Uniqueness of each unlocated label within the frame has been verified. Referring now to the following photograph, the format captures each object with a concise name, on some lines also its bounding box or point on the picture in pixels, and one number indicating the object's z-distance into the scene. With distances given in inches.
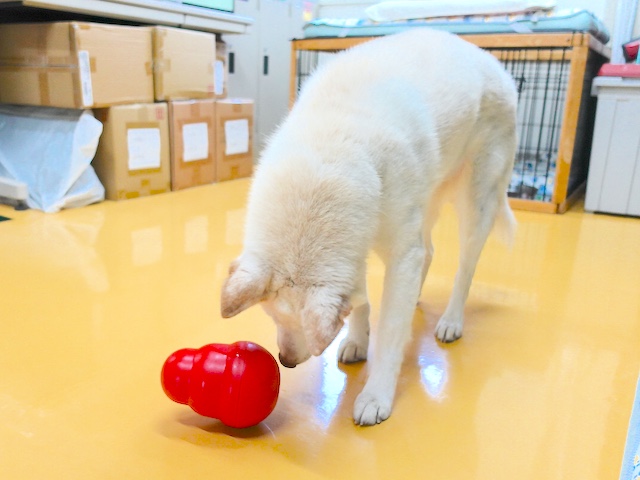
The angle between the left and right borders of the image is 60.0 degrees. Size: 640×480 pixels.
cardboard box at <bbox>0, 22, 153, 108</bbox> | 109.6
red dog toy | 43.5
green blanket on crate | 120.2
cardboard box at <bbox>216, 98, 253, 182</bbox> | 145.4
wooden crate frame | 119.5
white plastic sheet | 114.2
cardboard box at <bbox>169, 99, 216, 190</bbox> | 132.1
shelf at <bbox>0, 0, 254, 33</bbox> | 105.5
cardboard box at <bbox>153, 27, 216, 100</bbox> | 125.4
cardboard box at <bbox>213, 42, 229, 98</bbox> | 145.8
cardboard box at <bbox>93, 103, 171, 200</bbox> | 118.6
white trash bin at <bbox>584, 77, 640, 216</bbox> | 123.1
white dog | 41.0
